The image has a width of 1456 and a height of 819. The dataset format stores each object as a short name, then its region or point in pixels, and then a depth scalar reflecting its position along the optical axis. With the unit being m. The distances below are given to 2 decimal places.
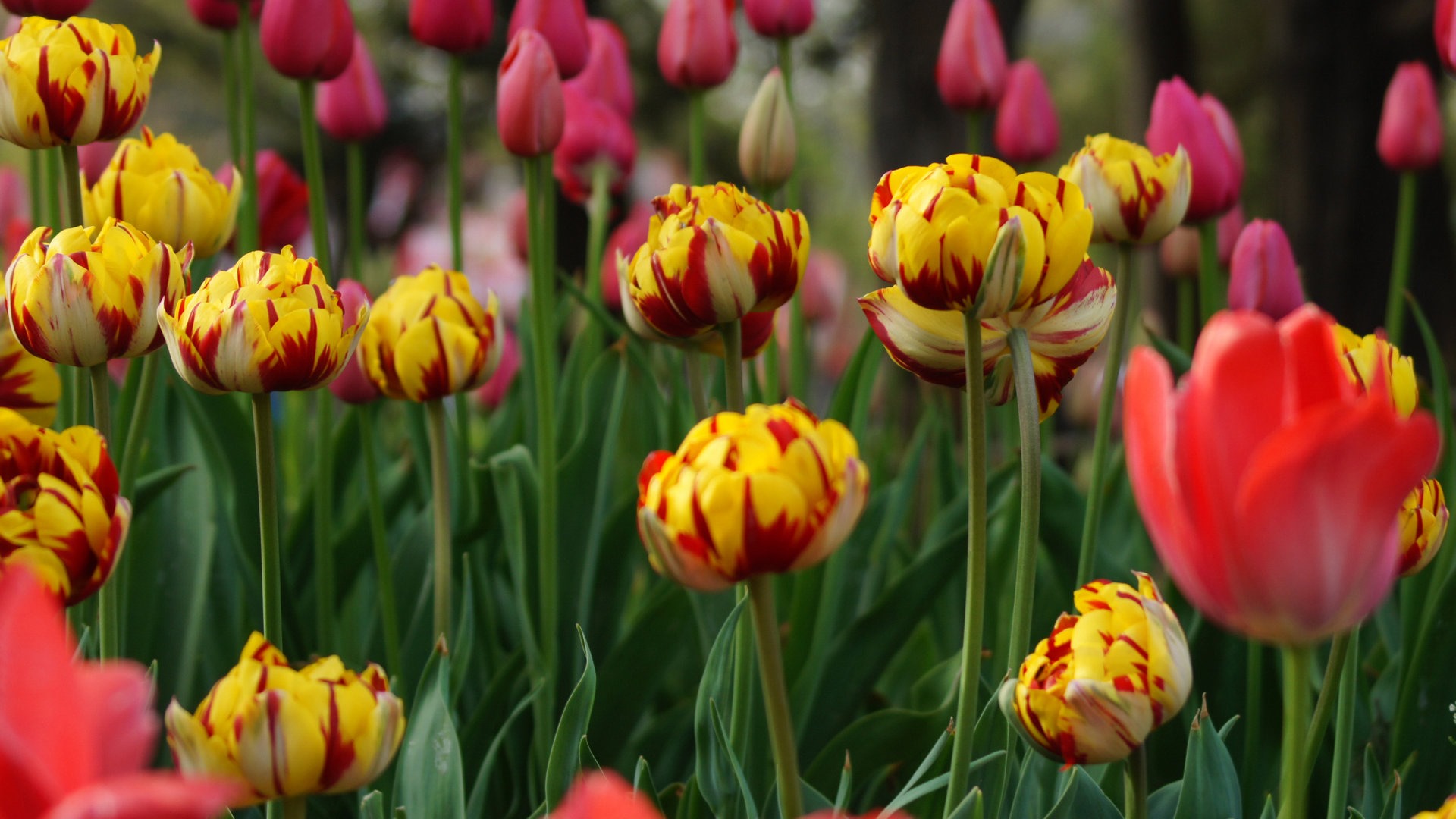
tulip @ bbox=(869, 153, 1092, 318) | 2.51
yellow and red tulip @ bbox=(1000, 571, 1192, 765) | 2.52
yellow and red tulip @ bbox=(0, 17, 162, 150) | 2.70
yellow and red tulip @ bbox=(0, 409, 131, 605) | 2.50
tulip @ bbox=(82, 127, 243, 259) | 2.77
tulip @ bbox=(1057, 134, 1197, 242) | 2.74
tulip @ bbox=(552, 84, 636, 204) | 3.31
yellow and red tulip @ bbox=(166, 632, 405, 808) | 2.49
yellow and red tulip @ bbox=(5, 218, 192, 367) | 2.60
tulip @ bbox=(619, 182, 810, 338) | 2.60
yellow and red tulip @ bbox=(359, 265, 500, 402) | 2.76
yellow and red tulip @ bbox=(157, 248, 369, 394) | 2.58
